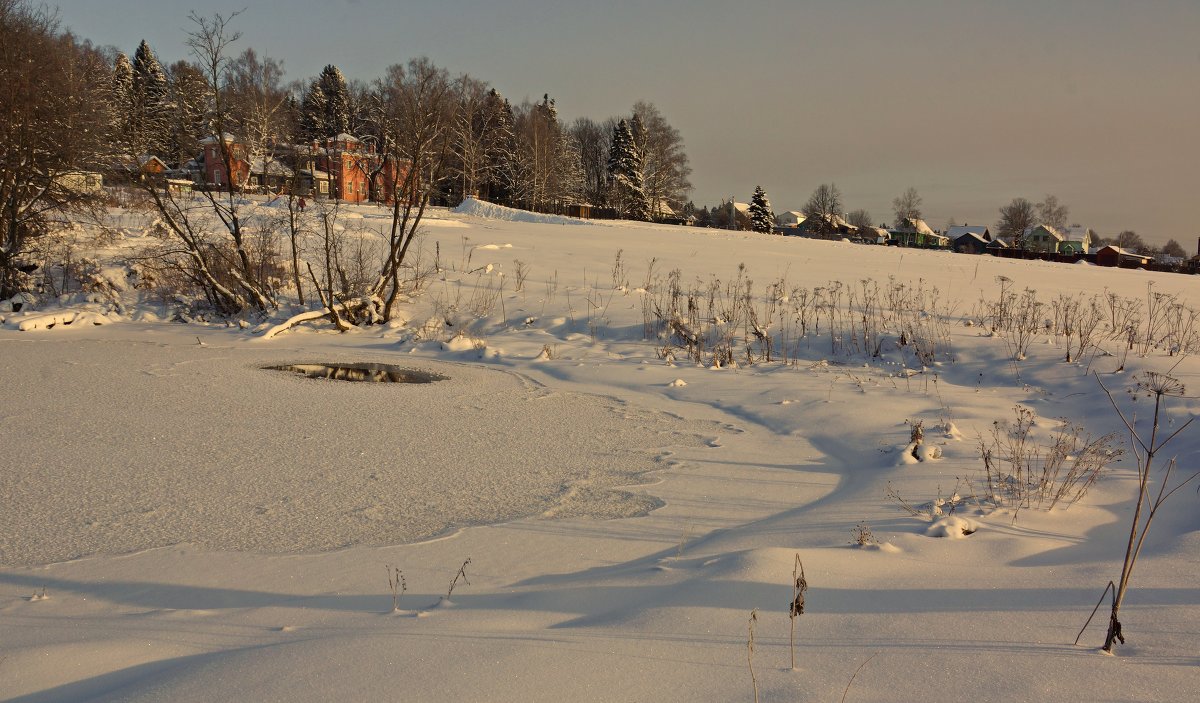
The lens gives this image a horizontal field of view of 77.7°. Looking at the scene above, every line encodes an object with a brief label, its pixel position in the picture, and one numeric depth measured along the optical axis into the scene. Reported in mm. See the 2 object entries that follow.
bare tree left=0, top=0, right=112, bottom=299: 11836
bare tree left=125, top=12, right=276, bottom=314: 10594
